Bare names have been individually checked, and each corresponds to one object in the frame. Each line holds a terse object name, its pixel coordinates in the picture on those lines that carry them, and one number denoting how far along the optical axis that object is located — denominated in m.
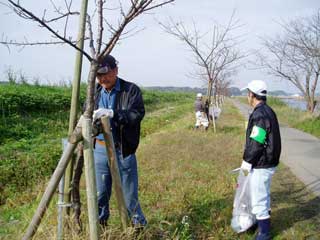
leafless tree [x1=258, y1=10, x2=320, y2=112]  14.16
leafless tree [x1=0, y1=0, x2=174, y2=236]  2.44
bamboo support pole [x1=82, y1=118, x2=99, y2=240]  2.42
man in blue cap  2.97
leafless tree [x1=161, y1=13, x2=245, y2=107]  13.05
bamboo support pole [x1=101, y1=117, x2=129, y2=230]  2.62
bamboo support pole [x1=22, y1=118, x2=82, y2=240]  2.44
